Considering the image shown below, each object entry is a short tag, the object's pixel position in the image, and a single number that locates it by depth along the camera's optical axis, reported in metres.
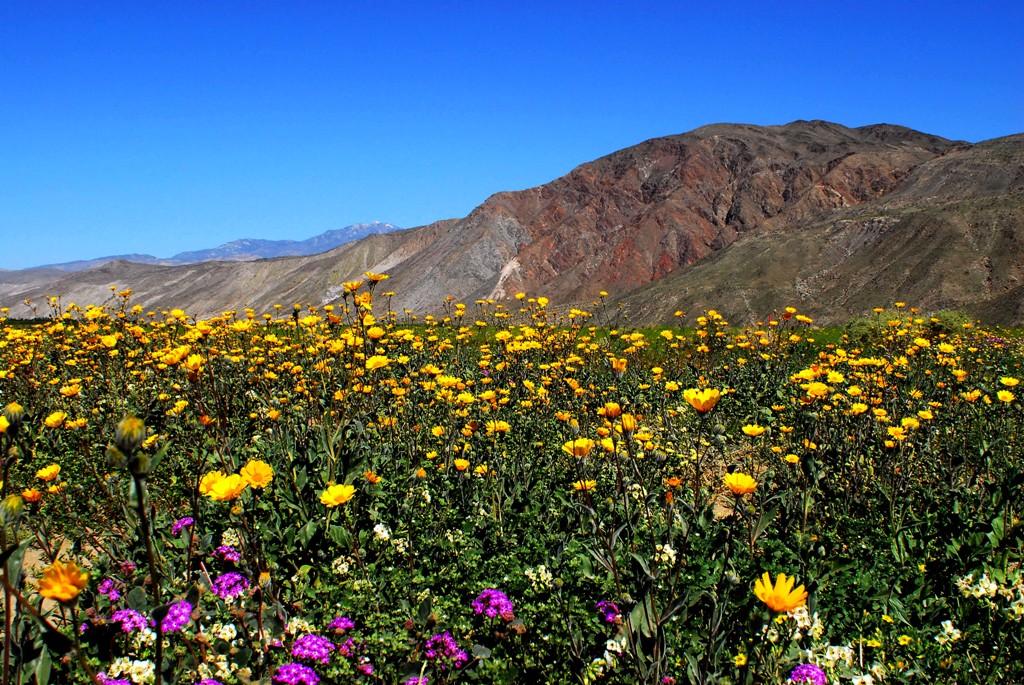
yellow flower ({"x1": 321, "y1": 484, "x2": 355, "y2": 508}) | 2.96
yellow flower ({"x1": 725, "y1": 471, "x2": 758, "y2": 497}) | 2.31
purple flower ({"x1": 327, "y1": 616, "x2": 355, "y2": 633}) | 2.56
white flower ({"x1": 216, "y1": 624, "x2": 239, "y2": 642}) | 2.37
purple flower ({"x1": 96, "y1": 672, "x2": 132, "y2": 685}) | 2.08
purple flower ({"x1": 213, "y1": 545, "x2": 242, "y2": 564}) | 3.13
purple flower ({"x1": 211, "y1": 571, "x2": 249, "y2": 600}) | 2.76
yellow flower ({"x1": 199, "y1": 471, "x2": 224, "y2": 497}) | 2.77
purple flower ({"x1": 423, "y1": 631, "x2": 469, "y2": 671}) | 2.42
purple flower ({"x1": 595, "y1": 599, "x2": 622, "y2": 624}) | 2.79
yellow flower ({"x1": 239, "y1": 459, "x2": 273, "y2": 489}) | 2.59
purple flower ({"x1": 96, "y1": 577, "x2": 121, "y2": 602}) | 2.98
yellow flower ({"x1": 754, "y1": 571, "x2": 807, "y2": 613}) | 1.79
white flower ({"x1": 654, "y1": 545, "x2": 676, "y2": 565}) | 2.85
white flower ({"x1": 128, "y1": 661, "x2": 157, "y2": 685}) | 2.14
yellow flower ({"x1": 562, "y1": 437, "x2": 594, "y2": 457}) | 3.11
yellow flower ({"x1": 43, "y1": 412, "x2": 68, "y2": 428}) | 3.86
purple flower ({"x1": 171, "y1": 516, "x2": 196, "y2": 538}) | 3.66
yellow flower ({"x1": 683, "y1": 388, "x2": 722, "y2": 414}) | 2.55
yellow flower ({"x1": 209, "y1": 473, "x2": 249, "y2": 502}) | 2.34
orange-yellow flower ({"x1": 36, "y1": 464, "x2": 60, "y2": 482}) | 3.51
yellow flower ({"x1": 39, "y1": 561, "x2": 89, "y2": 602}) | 1.53
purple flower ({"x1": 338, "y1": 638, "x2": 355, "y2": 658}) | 2.44
